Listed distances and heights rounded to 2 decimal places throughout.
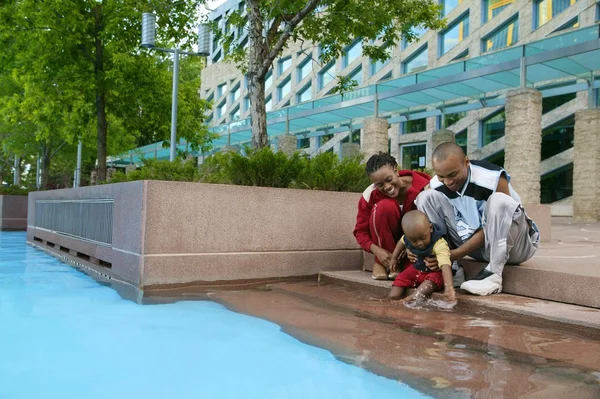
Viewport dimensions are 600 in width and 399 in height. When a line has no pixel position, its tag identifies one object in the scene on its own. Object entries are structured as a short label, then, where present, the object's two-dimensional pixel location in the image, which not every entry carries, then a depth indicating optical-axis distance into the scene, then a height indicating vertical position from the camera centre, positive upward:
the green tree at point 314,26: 8.49 +3.21
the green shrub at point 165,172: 6.94 +0.37
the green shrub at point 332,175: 6.52 +0.35
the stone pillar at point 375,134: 21.42 +2.87
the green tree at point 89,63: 12.55 +3.49
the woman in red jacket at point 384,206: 4.59 +0.00
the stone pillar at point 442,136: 21.20 +2.84
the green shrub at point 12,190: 17.80 +0.18
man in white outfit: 3.89 -0.05
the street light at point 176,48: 11.67 +3.69
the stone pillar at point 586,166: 17.03 +1.44
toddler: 4.05 -0.43
